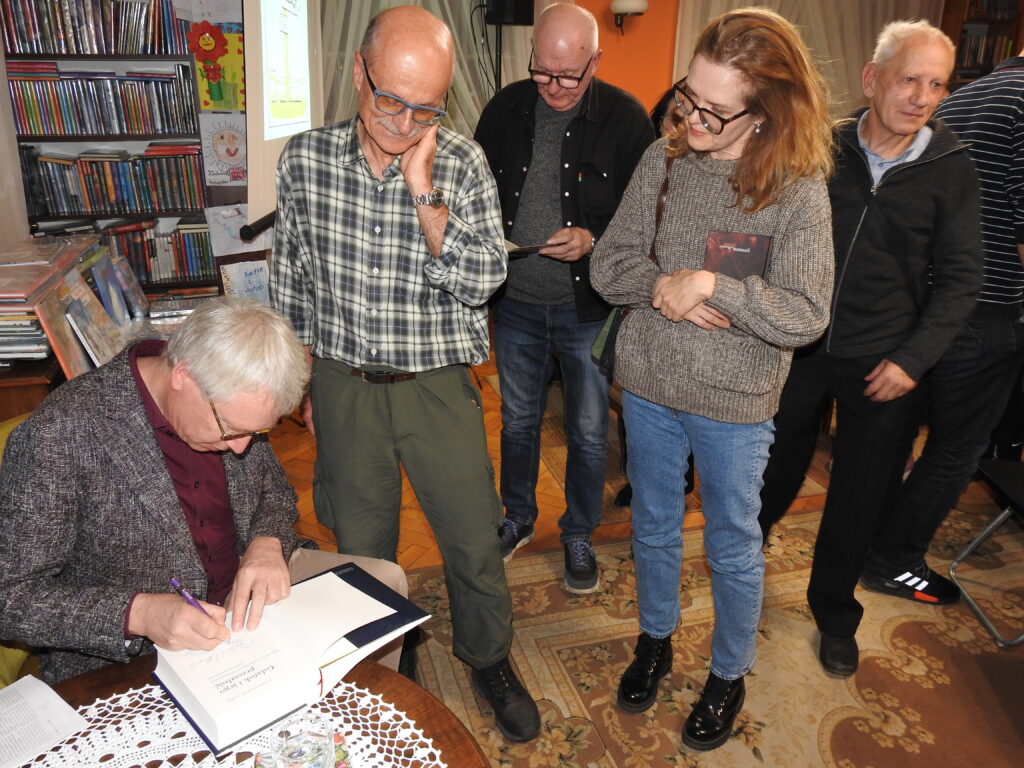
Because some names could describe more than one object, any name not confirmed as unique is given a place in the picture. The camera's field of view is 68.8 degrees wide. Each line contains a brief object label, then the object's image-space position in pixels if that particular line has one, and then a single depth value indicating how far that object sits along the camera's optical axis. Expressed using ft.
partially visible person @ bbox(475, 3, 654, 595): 6.86
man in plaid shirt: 4.96
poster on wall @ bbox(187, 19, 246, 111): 12.26
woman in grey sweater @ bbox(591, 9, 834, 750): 4.61
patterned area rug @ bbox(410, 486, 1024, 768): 6.15
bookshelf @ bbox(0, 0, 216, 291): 12.19
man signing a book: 3.79
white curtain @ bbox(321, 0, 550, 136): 15.81
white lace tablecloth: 3.25
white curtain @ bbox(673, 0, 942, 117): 18.70
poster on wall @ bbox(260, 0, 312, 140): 9.96
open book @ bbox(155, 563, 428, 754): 3.28
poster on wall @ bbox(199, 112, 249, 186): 12.82
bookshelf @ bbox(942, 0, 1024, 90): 18.13
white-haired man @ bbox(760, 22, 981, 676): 5.76
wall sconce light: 16.44
